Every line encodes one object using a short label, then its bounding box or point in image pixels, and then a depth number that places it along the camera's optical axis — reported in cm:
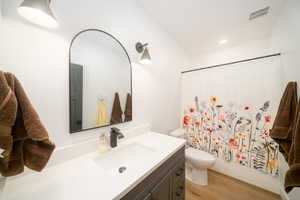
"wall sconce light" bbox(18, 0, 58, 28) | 50
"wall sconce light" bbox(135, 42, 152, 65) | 118
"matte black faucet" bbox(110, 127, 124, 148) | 95
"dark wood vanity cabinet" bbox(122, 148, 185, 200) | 63
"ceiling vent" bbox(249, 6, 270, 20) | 123
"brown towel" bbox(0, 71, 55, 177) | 42
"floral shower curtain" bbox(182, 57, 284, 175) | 134
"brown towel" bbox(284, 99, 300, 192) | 66
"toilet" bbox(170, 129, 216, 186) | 144
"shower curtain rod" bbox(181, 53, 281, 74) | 126
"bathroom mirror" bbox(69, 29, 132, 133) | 83
